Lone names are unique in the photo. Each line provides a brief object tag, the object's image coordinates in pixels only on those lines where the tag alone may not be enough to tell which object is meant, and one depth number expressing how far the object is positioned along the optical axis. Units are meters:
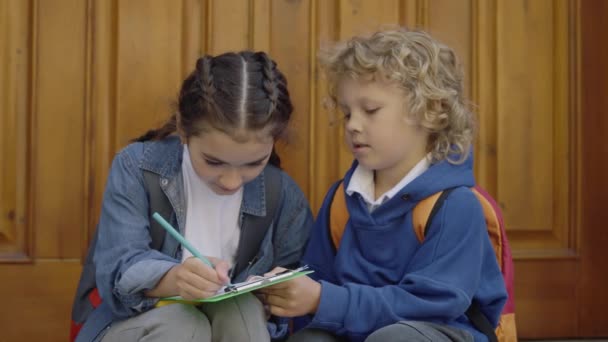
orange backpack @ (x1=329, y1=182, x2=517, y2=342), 2.34
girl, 2.27
